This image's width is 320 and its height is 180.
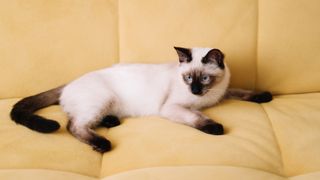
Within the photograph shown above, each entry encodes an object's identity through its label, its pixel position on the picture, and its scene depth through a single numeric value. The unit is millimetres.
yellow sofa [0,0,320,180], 1773
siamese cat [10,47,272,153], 1625
